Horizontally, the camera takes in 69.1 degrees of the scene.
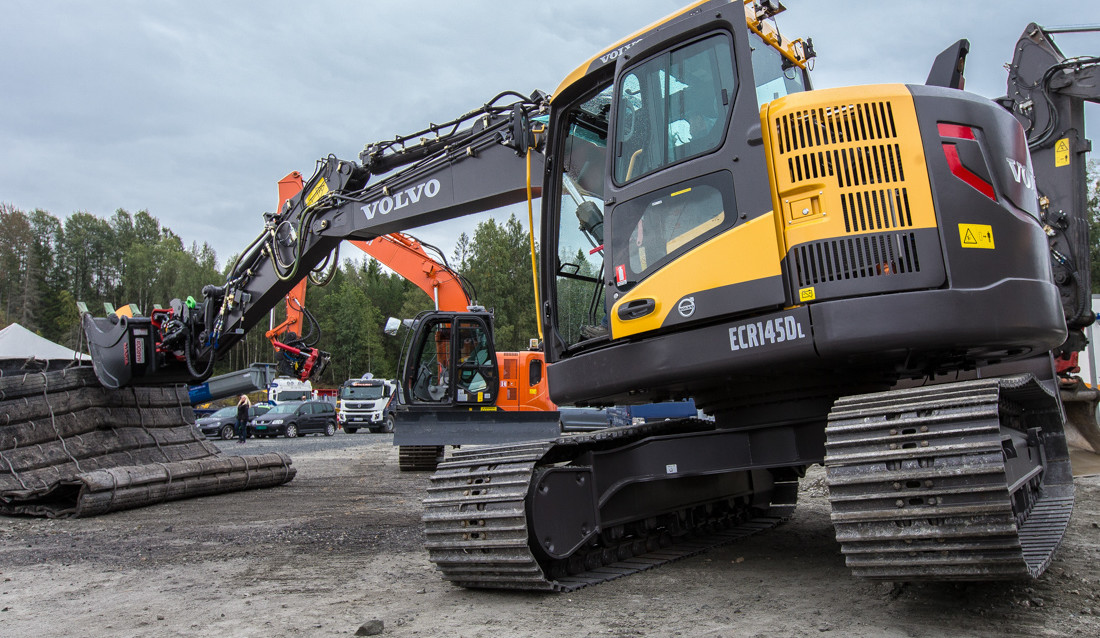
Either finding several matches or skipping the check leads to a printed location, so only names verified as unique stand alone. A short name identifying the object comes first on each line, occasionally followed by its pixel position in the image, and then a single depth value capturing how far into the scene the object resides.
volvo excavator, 3.20
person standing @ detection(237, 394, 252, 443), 24.67
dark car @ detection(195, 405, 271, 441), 27.95
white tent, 14.48
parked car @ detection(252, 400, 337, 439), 28.62
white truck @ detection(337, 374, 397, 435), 33.22
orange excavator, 10.84
